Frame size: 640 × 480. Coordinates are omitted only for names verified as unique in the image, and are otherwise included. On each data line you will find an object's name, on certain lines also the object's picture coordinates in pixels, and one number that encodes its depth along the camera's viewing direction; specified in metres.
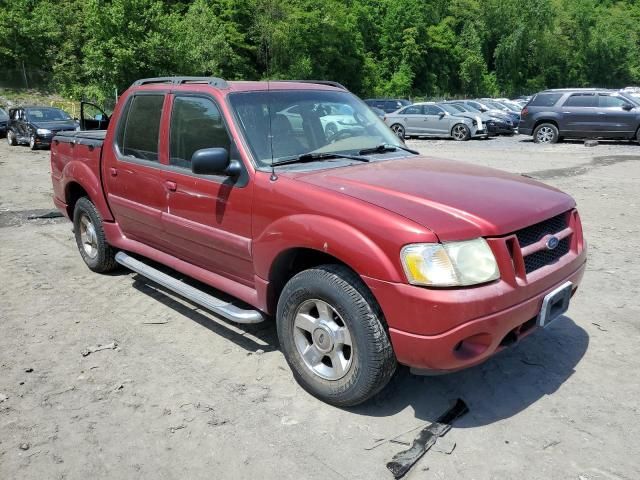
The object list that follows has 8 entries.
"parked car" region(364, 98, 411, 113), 28.08
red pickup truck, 2.82
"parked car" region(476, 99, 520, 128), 26.48
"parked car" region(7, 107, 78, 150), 19.16
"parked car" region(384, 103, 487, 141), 22.17
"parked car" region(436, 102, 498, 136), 22.34
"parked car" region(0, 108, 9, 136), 23.97
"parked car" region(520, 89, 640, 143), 18.80
